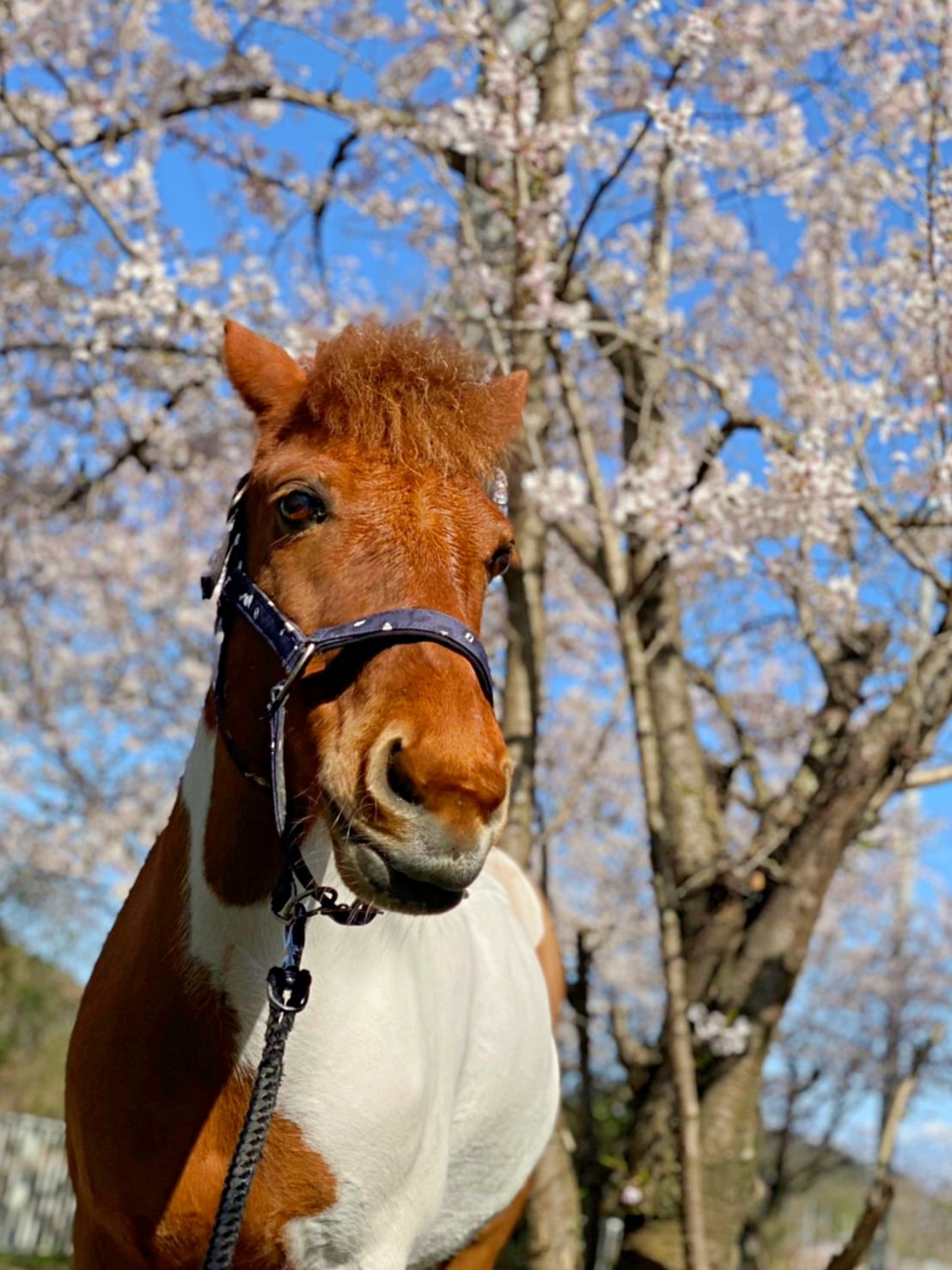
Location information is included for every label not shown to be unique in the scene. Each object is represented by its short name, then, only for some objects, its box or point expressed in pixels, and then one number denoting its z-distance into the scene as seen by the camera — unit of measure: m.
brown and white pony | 2.15
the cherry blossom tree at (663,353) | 6.17
